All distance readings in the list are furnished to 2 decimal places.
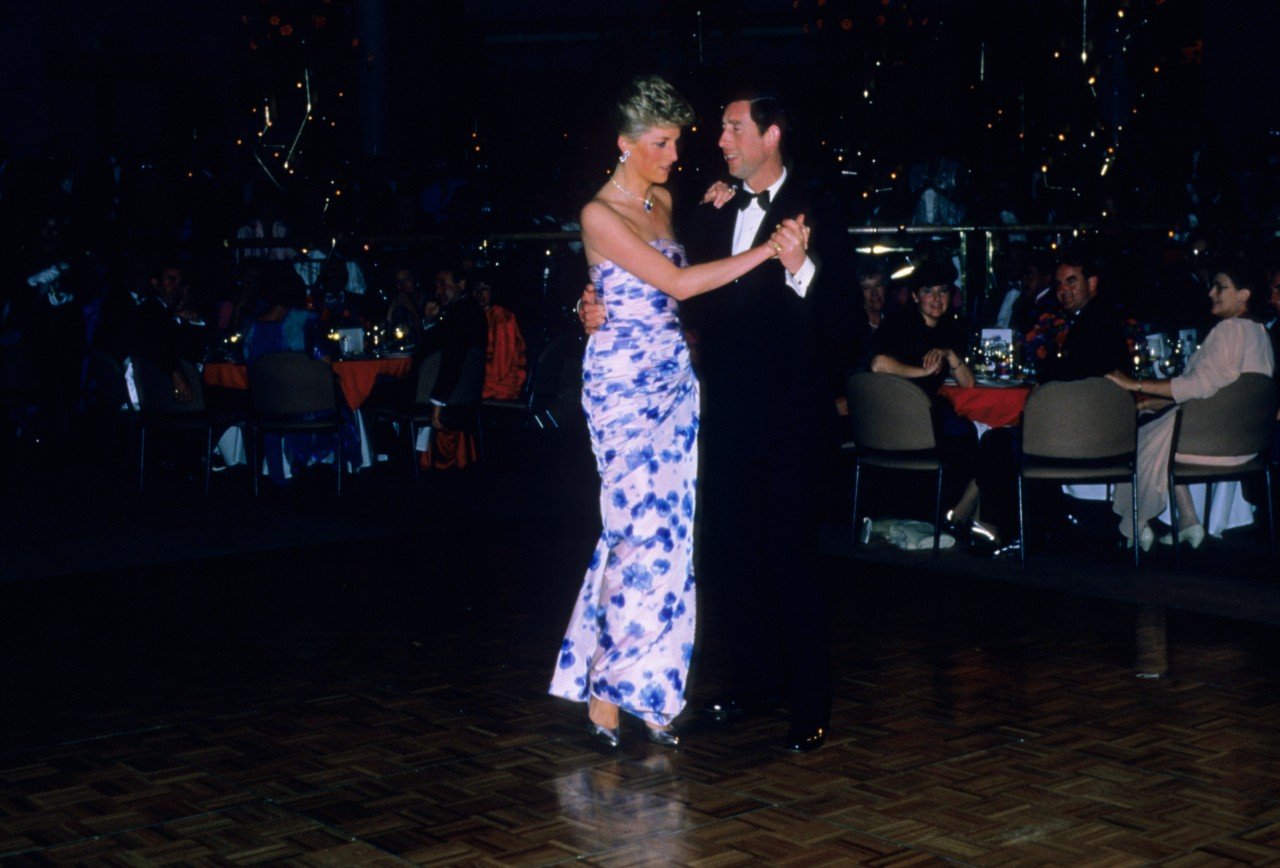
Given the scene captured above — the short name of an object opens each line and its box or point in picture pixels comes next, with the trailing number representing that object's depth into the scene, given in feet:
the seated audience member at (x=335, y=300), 29.32
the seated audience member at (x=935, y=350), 20.99
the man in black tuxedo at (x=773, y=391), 11.78
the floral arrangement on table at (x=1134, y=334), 22.74
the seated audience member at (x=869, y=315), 22.09
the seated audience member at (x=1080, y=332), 20.49
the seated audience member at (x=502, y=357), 28.94
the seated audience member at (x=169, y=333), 26.50
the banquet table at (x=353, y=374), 27.09
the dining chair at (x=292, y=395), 25.55
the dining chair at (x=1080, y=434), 19.16
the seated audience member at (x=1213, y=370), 19.76
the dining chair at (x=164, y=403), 26.45
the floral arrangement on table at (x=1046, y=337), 21.66
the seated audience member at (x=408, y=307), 29.55
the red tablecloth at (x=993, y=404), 20.42
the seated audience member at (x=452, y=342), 26.91
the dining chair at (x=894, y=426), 20.10
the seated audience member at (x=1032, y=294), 25.10
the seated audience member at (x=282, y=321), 26.89
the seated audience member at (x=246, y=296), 30.42
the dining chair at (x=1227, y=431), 19.49
